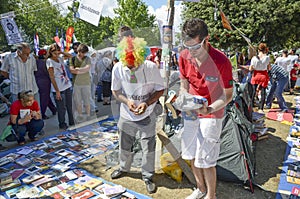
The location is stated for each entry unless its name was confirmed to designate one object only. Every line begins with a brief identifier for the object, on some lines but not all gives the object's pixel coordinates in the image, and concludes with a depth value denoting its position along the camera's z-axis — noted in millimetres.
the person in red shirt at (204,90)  1786
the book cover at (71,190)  2498
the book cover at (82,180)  2733
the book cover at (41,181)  2671
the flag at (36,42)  9878
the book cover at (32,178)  2717
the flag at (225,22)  6062
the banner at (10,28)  5863
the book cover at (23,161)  3111
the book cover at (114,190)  2493
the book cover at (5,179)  2686
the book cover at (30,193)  2460
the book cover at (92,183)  2633
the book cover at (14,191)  2479
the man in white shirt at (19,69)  3873
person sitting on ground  3623
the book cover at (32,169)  2918
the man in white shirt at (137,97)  2059
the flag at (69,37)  7090
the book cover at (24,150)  3419
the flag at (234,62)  5778
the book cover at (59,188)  2564
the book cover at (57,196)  2452
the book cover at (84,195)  2461
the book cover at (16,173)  2805
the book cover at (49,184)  2614
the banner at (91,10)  3430
